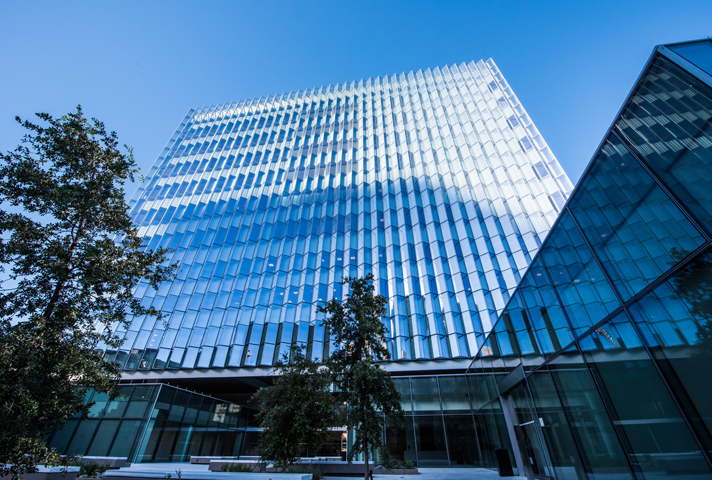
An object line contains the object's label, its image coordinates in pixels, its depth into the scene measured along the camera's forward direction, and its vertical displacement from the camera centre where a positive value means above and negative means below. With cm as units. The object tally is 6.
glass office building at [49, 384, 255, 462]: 2031 +187
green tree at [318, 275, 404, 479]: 1266 +350
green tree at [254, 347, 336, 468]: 1343 +180
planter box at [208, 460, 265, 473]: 1507 -16
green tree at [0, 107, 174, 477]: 809 +482
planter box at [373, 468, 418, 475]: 1833 -39
